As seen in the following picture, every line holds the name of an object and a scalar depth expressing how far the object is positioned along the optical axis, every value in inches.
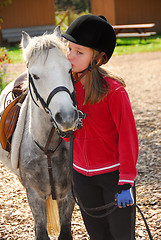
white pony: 108.0
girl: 108.5
